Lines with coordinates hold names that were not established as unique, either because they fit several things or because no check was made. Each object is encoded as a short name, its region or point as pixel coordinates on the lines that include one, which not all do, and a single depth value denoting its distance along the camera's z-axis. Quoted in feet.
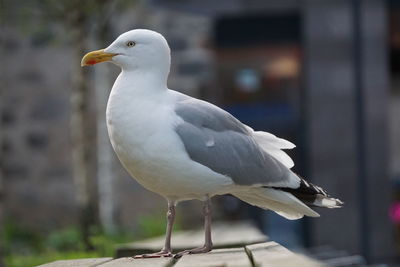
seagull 23.50
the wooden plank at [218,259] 20.22
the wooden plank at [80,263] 23.56
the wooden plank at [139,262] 22.24
